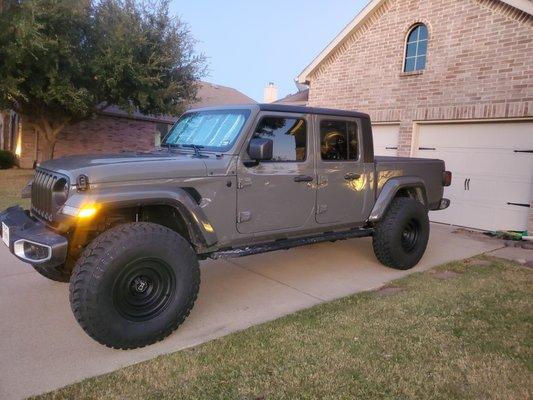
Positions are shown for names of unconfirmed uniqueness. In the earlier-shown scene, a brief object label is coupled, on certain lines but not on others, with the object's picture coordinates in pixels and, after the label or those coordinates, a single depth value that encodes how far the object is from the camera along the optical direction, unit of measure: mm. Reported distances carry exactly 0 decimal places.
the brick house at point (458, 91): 7879
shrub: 18969
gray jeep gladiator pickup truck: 3195
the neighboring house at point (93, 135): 19531
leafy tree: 11992
